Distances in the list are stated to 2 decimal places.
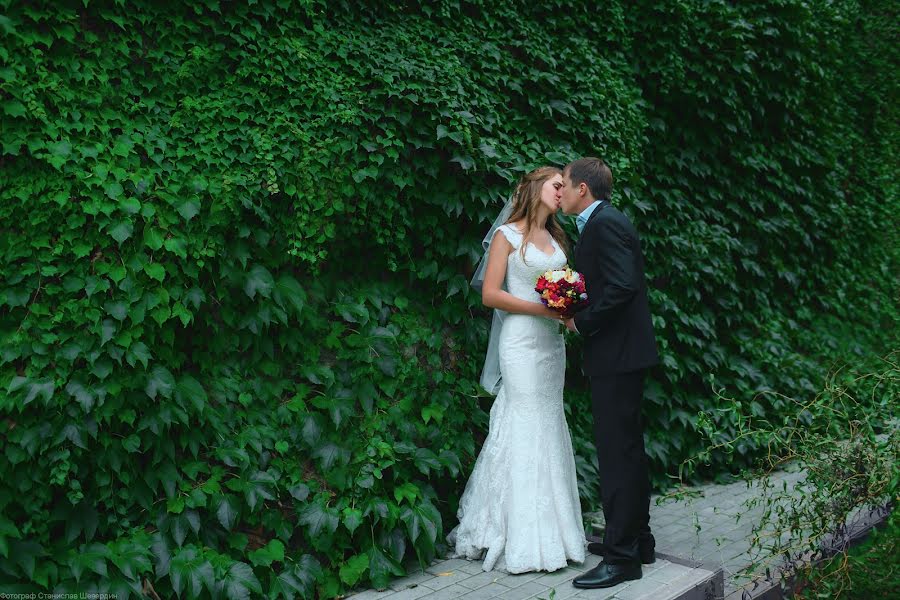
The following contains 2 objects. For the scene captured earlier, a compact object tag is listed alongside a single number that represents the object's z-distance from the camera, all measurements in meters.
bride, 4.61
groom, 4.31
